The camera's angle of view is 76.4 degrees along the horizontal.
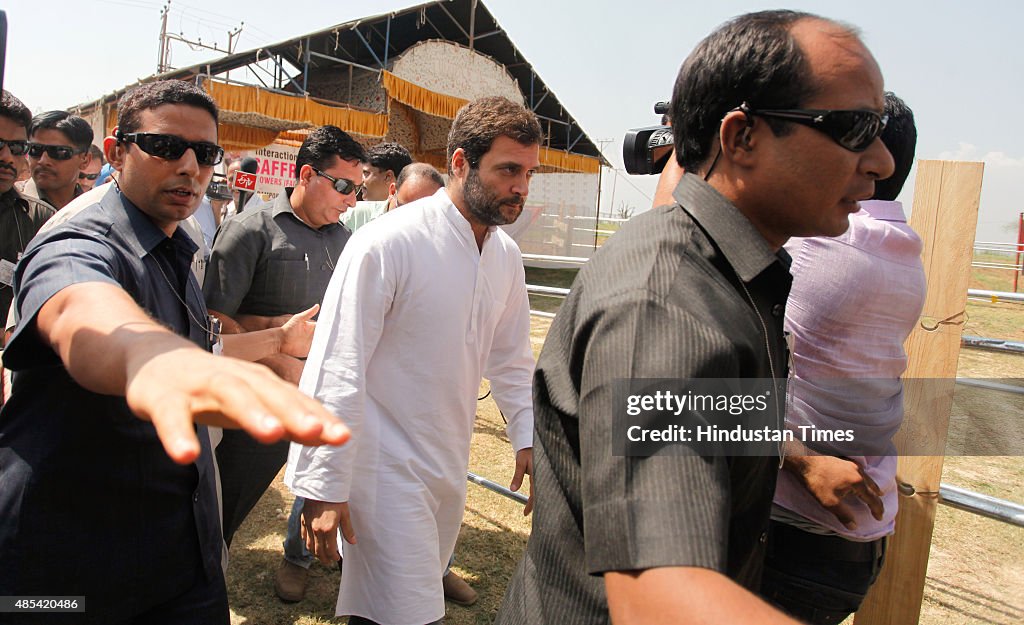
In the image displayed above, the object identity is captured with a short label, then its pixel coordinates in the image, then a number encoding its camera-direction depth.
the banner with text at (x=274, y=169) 9.73
